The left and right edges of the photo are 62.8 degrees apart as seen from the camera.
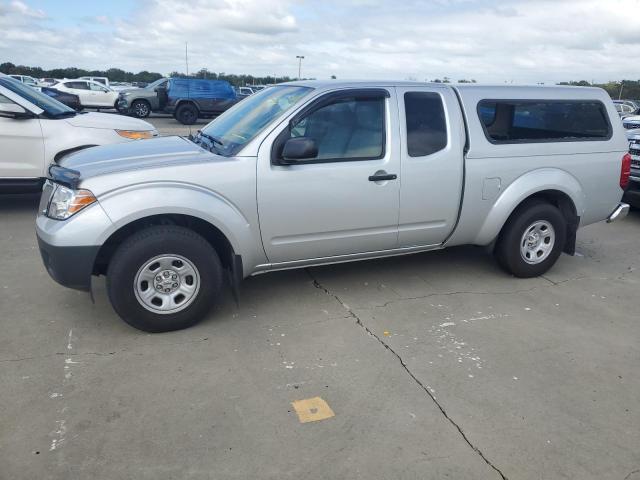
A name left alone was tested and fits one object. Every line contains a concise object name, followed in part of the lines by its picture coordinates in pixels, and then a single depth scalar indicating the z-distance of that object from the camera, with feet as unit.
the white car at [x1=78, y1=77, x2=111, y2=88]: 122.24
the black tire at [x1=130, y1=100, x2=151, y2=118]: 73.00
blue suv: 69.77
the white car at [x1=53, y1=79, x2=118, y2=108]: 82.99
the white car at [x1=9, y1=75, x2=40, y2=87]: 112.48
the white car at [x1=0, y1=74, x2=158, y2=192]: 21.31
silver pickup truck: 11.84
